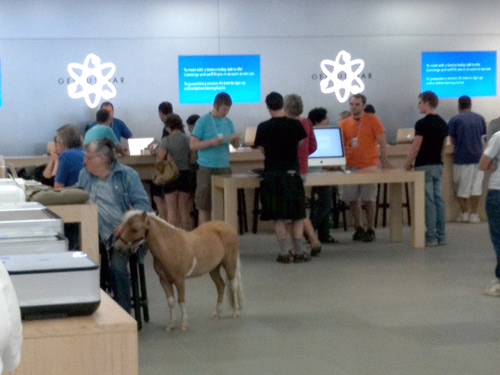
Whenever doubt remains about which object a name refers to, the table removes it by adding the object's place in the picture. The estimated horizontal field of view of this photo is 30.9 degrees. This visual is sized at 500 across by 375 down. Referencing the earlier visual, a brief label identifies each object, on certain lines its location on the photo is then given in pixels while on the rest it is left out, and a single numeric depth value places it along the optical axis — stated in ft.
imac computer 29.84
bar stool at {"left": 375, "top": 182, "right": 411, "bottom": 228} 35.45
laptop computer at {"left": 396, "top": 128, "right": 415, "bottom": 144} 39.09
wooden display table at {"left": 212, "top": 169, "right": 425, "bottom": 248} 27.78
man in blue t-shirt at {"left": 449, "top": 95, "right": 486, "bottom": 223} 36.11
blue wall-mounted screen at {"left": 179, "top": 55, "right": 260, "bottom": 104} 41.93
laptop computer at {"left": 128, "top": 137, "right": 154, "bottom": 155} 36.31
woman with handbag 31.37
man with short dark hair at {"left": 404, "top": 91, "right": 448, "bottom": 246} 29.30
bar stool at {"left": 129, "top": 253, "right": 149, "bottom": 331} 18.13
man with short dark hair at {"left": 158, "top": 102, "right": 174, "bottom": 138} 36.73
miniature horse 16.96
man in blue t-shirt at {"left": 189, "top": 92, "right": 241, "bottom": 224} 28.17
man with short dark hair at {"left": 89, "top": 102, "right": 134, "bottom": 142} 36.86
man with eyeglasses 17.47
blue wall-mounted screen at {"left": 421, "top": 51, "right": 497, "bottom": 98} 44.50
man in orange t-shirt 30.45
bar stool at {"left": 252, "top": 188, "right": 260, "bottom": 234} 34.78
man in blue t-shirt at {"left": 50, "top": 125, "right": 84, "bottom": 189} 21.13
